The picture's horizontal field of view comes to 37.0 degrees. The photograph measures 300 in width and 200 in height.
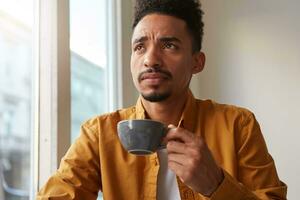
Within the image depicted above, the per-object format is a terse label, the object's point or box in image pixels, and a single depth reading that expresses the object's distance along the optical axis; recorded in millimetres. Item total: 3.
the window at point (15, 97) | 1246
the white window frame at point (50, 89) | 1346
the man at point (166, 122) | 1068
